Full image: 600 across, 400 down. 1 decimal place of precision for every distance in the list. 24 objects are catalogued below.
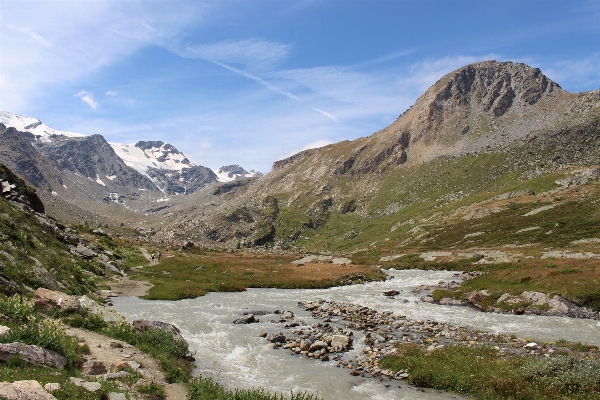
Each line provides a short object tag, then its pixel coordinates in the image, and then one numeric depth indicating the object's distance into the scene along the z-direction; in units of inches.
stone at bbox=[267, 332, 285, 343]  1163.9
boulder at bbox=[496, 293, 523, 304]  1642.7
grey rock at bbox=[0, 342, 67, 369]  537.1
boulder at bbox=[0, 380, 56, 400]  408.2
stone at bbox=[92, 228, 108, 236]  3964.1
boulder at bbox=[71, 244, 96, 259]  2247.2
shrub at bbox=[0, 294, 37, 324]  713.0
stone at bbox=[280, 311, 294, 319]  1520.7
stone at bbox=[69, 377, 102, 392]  531.5
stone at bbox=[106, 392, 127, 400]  533.5
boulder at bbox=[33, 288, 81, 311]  896.3
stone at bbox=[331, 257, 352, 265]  4164.4
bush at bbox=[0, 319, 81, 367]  600.1
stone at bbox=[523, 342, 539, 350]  1030.8
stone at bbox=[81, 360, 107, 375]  662.5
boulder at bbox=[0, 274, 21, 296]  854.0
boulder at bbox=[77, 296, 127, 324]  1005.2
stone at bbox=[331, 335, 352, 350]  1093.2
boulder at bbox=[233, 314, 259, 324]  1413.6
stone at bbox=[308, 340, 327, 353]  1071.0
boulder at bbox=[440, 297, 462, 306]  1810.9
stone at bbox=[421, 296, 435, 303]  1907.4
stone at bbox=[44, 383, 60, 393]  469.9
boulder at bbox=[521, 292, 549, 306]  1576.3
